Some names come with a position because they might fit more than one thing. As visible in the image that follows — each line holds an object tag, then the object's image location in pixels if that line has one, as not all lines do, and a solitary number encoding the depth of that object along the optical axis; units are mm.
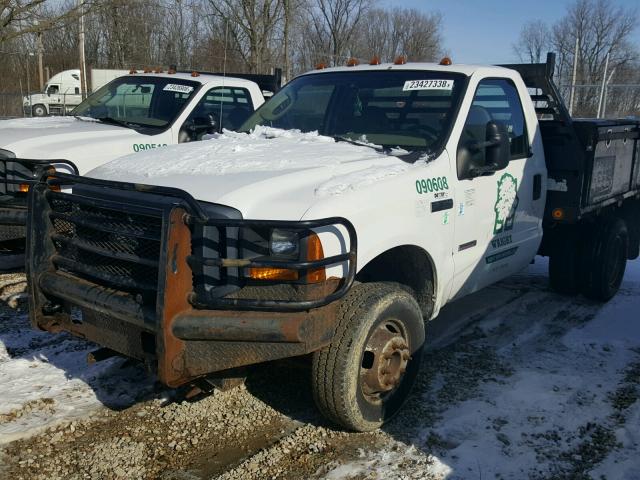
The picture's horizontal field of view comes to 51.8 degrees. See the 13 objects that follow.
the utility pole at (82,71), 22994
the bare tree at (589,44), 45491
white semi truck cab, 28578
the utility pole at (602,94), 20791
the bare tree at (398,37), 51469
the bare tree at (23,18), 11523
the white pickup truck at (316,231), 2980
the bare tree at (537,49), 47988
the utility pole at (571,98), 22459
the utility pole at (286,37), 23561
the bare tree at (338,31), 49125
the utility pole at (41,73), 32775
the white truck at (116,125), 5859
